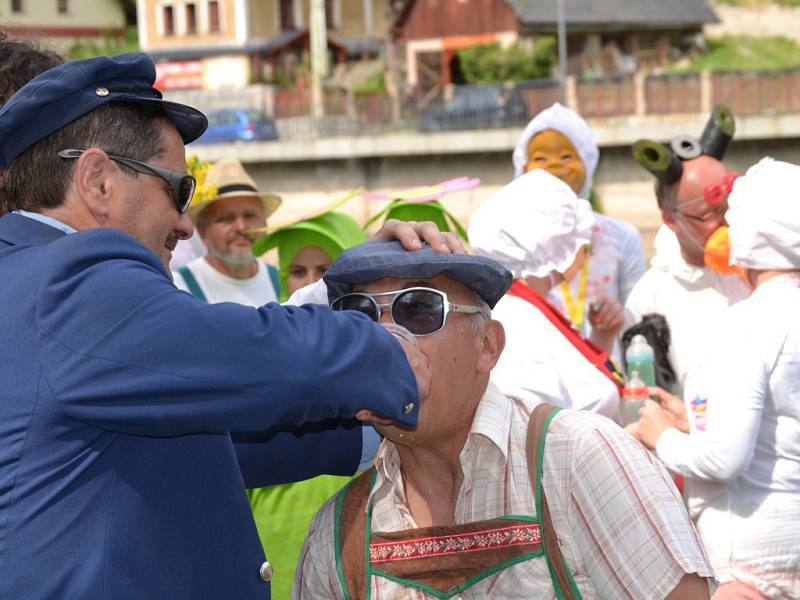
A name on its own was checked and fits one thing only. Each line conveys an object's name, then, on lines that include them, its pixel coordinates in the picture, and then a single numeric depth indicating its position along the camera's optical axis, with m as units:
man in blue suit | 2.03
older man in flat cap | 2.48
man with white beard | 6.04
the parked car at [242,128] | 33.72
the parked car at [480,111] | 30.64
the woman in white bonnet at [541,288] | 4.13
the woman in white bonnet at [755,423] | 3.63
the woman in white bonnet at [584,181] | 5.88
